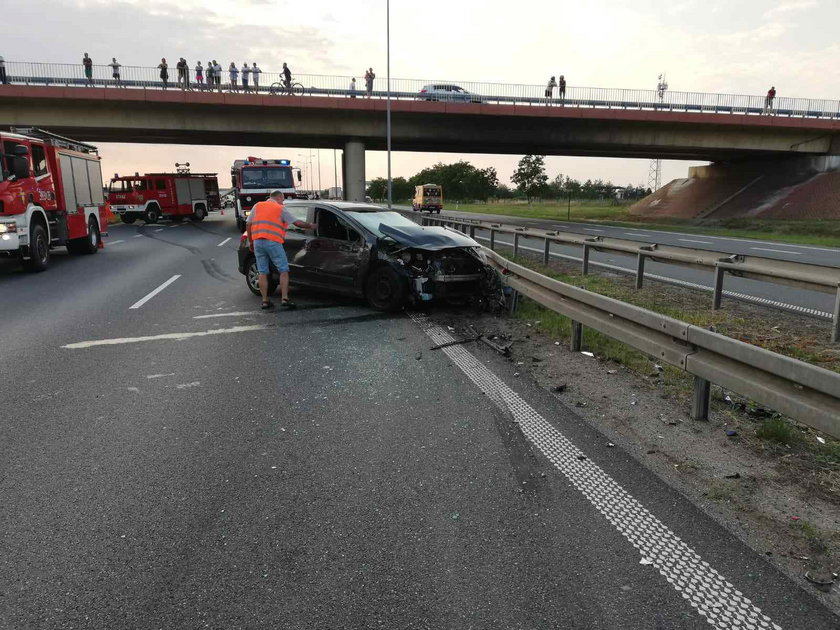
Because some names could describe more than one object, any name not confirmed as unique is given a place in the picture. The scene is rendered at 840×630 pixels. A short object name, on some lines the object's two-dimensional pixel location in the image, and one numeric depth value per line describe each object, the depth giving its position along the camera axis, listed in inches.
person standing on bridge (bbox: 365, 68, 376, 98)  1390.3
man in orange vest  350.6
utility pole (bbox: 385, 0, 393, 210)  1302.9
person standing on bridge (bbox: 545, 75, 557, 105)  1406.3
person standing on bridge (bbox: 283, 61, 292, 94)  1368.6
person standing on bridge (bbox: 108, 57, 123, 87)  1256.2
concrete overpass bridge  1285.7
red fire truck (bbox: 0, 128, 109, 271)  485.7
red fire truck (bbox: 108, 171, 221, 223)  1469.0
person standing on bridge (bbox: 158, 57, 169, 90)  1293.1
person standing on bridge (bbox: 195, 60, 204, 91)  1341.3
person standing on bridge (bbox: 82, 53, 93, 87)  1245.7
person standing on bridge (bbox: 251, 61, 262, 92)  1355.8
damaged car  327.3
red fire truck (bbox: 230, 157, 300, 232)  1012.5
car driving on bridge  1395.2
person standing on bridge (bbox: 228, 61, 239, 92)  1342.3
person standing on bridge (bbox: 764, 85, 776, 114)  1470.2
